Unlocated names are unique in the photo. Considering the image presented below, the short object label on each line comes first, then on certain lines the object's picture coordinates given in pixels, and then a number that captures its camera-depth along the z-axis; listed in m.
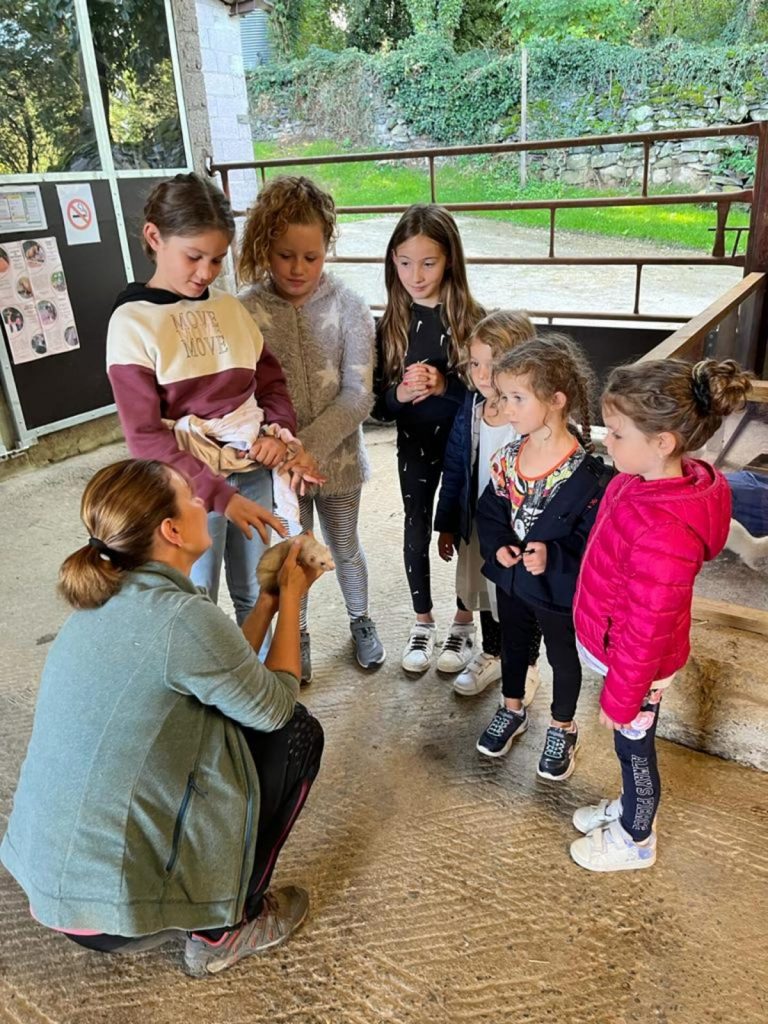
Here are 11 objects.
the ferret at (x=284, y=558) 1.45
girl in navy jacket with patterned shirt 1.51
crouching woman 1.08
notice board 3.94
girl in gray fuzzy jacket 1.76
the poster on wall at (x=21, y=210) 3.67
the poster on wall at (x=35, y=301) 3.72
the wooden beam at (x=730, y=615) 1.82
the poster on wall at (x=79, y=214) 3.94
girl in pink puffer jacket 1.23
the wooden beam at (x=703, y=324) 1.87
